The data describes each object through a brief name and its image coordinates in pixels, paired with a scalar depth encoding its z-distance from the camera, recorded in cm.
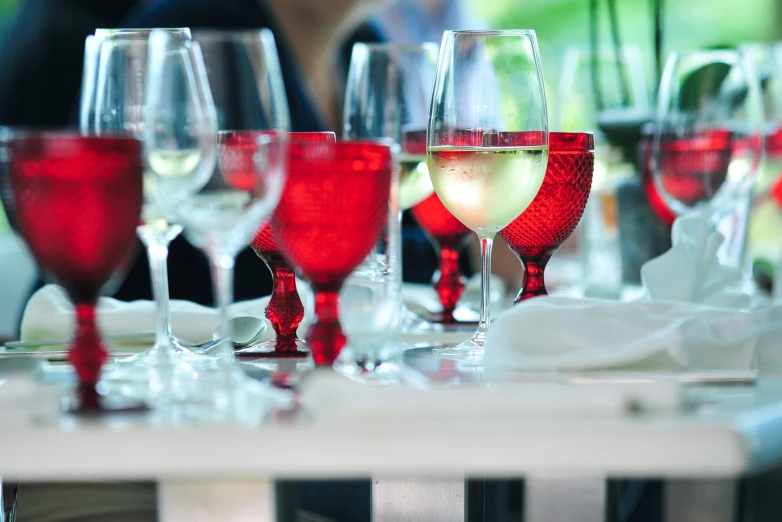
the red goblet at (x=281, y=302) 202
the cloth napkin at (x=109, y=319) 209
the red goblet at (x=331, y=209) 187
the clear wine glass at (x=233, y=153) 185
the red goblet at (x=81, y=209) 184
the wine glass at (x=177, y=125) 186
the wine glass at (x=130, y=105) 196
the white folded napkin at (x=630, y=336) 194
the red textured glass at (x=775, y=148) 302
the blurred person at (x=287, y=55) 367
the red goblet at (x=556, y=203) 206
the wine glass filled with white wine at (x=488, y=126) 200
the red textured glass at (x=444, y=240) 224
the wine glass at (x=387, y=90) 226
